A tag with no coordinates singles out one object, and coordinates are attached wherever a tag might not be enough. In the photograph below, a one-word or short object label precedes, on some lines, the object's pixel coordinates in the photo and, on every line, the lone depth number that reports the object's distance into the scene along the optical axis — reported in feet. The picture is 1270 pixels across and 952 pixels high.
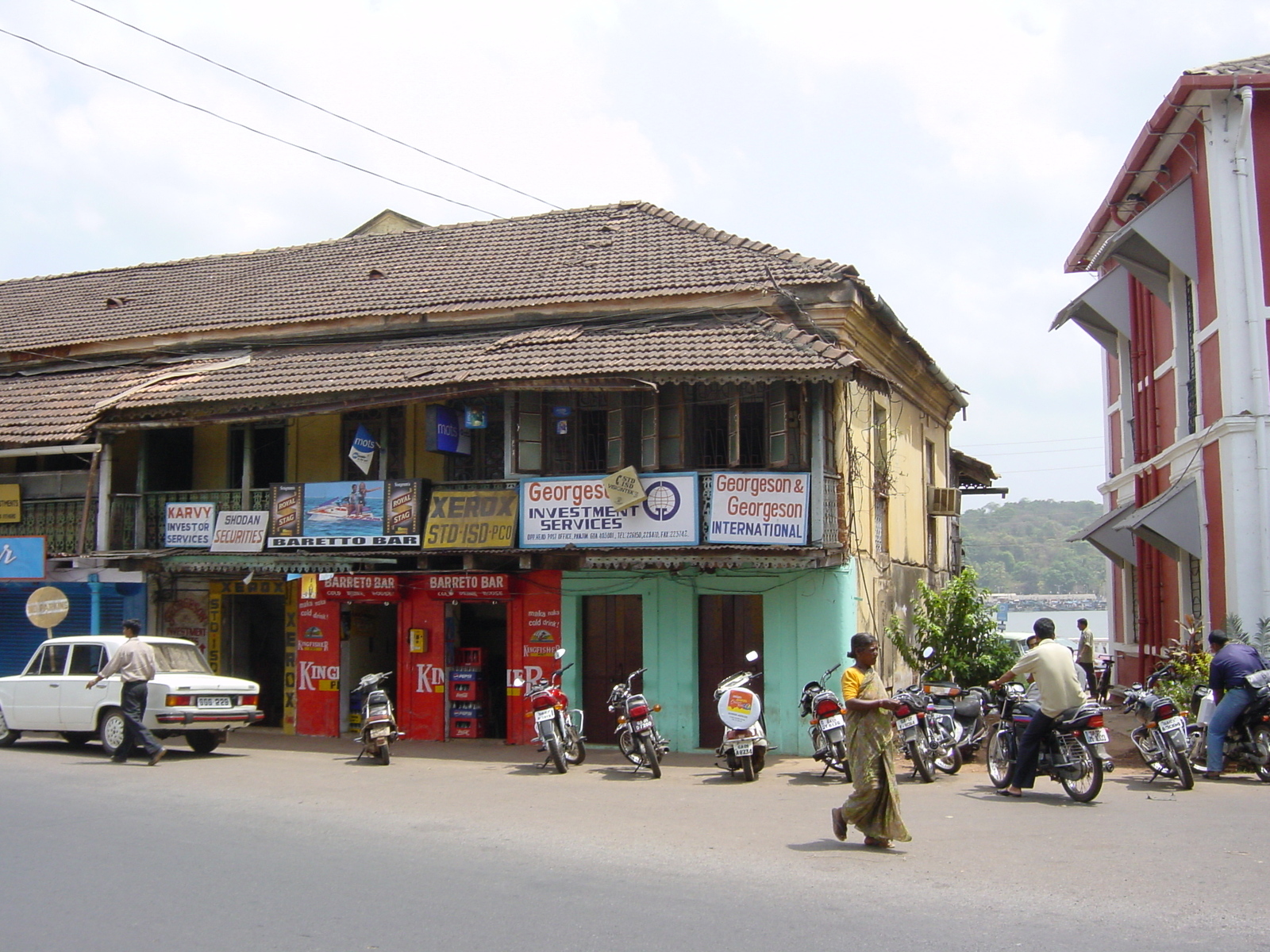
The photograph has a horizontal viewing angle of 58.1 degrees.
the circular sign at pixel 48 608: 58.13
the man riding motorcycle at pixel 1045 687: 32.81
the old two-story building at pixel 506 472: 47.96
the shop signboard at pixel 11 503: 61.41
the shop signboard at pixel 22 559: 58.75
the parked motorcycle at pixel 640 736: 41.37
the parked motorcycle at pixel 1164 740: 34.76
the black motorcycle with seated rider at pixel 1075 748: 32.40
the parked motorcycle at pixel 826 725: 36.14
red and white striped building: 45.60
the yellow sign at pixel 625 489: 47.47
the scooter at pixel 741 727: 39.78
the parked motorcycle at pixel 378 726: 45.24
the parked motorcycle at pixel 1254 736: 35.78
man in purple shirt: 35.94
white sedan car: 44.45
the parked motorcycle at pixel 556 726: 42.63
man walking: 42.60
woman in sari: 25.46
